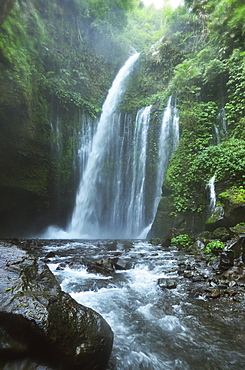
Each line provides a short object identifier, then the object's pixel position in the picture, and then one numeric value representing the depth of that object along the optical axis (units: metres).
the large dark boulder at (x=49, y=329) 1.80
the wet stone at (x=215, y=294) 4.04
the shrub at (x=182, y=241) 8.97
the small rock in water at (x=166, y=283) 4.61
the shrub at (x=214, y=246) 6.99
